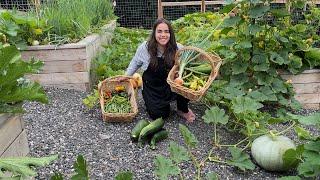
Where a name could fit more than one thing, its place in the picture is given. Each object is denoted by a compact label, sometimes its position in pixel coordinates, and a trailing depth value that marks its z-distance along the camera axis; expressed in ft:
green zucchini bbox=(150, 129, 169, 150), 7.19
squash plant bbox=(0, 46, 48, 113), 3.14
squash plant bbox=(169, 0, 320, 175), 8.62
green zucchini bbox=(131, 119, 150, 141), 7.36
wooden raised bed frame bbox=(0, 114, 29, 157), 4.51
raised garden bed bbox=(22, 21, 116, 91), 9.68
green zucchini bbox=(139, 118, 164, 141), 7.25
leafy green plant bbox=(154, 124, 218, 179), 5.49
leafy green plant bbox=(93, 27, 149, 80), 10.10
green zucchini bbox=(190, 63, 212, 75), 8.40
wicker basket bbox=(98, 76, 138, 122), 8.00
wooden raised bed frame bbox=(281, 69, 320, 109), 9.74
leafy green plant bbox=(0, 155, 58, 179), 2.89
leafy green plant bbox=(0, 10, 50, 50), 9.09
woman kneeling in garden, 8.36
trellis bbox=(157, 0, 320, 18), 18.19
